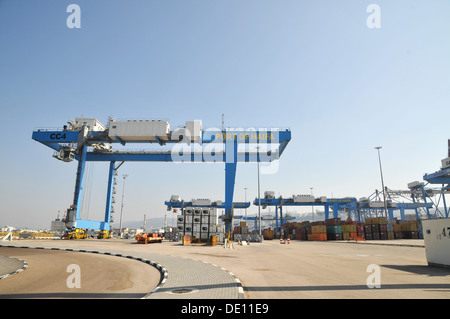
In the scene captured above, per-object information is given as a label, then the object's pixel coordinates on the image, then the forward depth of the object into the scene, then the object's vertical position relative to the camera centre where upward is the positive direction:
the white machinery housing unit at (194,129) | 27.58 +9.04
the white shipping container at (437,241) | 9.20 -0.92
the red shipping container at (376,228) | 39.53 -1.92
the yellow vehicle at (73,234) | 31.73 -2.59
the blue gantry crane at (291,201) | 51.09 +2.81
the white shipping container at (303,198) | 51.17 +3.36
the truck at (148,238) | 27.34 -2.67
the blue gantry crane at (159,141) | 27.14 +8.09
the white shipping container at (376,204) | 56.03 +2.50
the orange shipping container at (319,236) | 39.76 -3.29
